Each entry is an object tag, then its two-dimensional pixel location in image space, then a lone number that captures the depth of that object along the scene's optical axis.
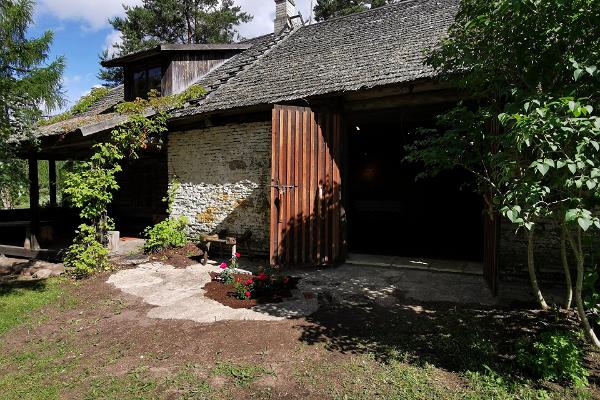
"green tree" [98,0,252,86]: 23.28
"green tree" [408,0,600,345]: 2.62
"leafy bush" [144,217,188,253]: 8.79
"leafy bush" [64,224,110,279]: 7.00
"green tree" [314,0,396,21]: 23.08
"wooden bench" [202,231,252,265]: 7.59
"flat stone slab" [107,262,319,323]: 4.80
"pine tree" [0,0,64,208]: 5.78
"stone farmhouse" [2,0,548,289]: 7.14
